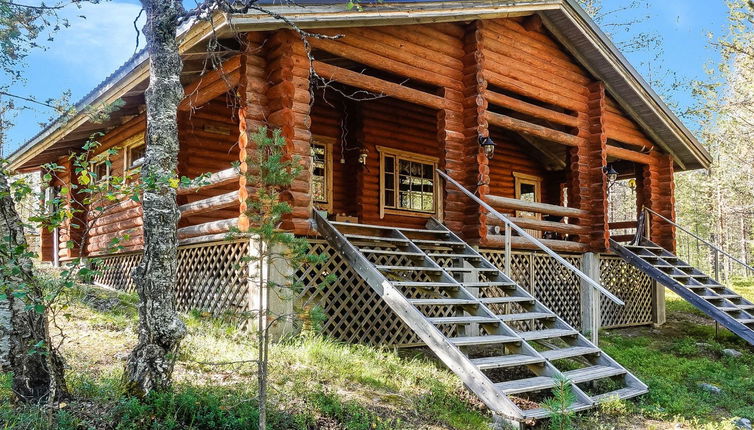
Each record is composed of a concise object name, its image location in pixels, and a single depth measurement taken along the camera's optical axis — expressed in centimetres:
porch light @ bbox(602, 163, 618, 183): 1107
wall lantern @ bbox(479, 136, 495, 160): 876
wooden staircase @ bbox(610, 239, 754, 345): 952
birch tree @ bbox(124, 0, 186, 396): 421
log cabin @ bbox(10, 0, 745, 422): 677
